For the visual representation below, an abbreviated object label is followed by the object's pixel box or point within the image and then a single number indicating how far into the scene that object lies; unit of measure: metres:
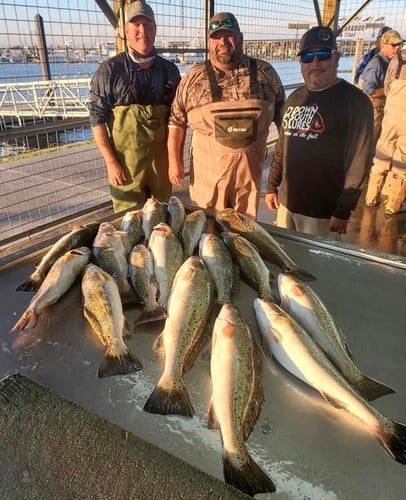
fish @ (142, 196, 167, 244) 2.13
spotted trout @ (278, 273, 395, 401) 1.24
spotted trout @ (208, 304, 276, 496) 1.01
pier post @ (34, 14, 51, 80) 3.31
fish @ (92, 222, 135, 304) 1.70
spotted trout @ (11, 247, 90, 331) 1.53
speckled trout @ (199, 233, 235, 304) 1.66
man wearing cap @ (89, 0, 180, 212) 3.28
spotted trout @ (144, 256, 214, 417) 1.19
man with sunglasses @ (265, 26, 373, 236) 2.62
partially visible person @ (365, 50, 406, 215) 4.54
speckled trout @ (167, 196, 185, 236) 2.20
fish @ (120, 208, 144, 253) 2.06
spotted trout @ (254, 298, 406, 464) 1.08
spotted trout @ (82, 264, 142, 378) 1.33
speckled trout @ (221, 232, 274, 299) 1.70
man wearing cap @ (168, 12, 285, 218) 3.02
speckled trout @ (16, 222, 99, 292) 1.75
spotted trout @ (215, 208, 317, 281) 1.85
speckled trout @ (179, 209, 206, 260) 2.01
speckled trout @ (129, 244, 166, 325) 1.55
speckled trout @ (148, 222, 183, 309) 1.68
